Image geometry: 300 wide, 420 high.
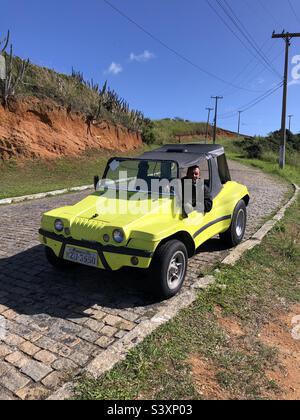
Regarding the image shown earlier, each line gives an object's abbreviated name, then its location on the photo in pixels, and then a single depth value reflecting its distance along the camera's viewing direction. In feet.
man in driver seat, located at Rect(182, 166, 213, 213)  16.81
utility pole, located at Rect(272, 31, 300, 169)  78.28
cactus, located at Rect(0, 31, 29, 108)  50.26
